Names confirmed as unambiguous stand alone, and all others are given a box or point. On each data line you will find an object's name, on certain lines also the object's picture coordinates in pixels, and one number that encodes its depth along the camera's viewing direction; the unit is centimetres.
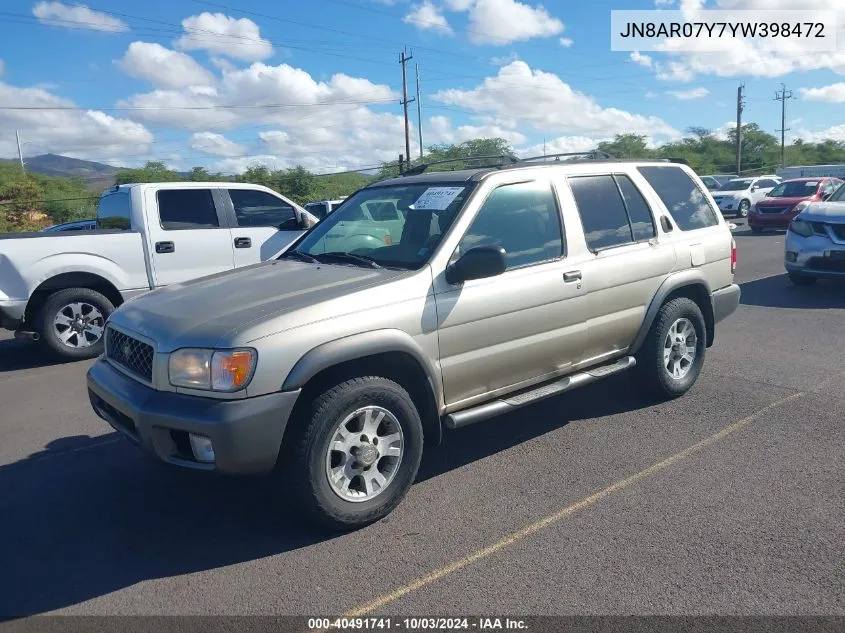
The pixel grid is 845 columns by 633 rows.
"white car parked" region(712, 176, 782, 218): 2720
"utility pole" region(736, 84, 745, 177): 5669
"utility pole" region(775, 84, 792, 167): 7584
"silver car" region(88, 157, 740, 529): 331
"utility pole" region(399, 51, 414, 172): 4400
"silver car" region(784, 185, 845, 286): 960
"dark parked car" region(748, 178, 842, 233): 1972
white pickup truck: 730
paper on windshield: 432
